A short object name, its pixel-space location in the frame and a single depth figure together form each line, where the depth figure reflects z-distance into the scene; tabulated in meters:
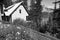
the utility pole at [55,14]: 19.22
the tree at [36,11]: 36.24
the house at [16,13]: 19.81
